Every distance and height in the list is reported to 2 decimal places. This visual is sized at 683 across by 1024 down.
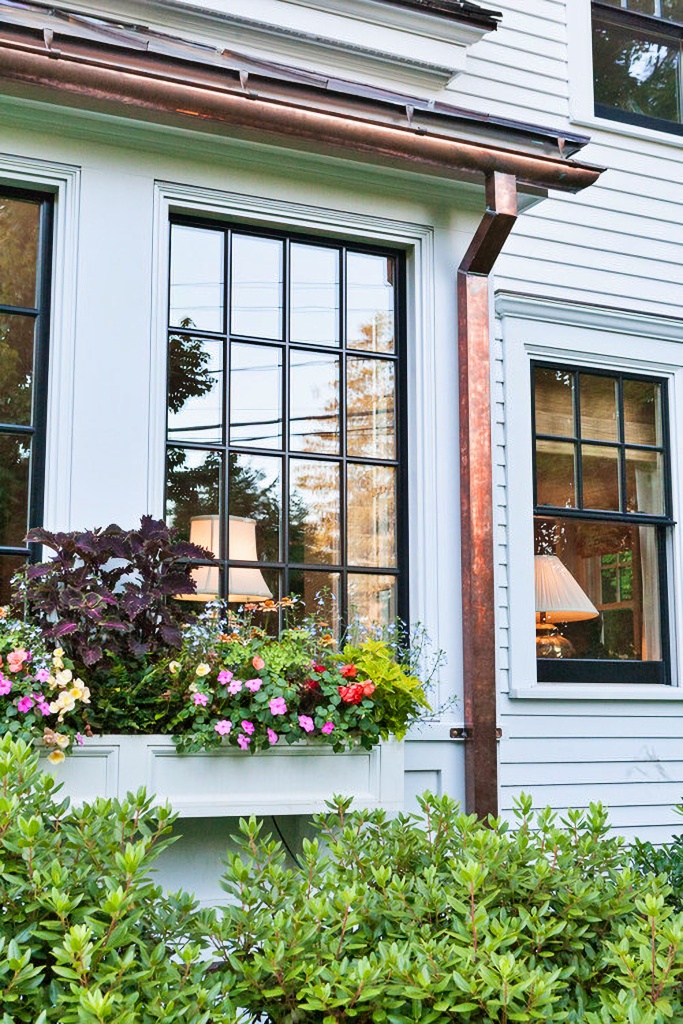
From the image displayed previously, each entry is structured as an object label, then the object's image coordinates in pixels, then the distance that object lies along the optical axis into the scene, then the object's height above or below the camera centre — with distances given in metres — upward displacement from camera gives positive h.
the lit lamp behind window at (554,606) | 5.43 +0.12
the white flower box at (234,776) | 3.66 -0.50
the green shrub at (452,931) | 2.01 -0.59
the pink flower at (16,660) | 3.48 -0.09
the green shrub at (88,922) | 1.87 -0.53
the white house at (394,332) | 4.20 +1.30
